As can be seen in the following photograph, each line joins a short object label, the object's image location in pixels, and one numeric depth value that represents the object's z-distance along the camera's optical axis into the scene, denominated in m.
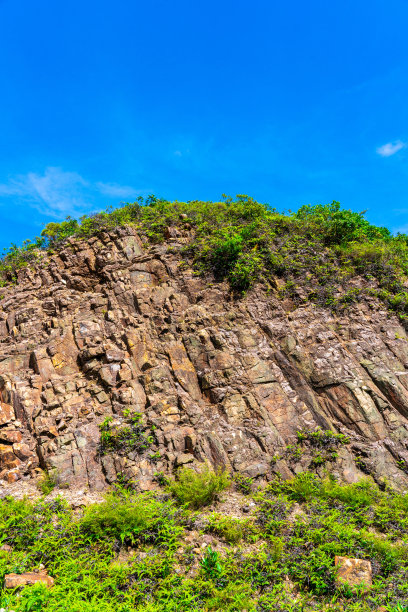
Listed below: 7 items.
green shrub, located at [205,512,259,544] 9.17
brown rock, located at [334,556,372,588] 8.09
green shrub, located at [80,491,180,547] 8.96
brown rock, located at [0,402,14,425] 12.12
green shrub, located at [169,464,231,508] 10.05
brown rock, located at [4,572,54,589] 7.46
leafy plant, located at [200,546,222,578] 8.13
